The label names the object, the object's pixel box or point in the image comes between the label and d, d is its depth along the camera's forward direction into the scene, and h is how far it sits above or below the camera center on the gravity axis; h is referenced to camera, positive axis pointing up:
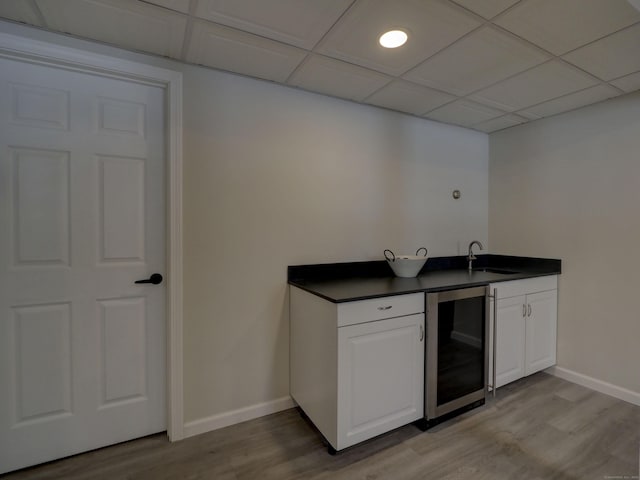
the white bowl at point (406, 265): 2.43 -0.25
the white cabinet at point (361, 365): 1.72 -0.78
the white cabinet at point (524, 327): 2.38 -0.76
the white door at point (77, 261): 1.64 -0.18
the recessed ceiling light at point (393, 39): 1.66 +1.06
